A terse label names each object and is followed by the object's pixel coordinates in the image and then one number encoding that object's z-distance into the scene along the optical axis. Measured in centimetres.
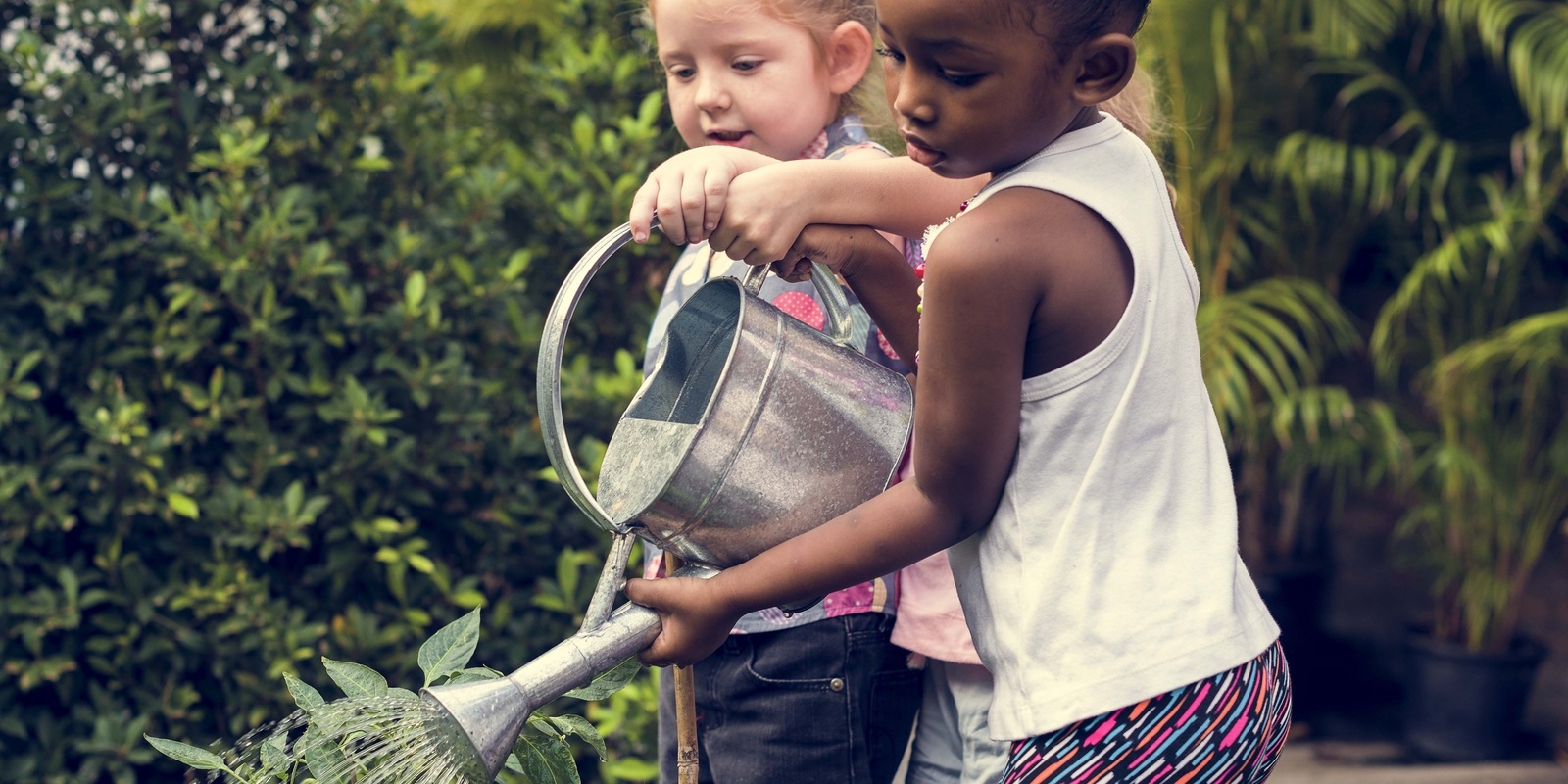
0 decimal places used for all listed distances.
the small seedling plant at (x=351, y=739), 131
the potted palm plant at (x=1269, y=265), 388
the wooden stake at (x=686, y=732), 137
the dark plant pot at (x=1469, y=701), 389
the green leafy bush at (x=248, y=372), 244
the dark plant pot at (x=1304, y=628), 448
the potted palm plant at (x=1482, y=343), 367
